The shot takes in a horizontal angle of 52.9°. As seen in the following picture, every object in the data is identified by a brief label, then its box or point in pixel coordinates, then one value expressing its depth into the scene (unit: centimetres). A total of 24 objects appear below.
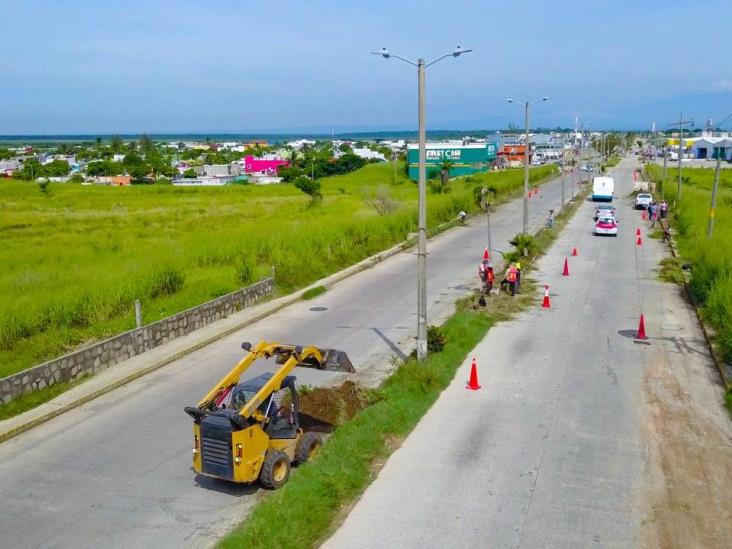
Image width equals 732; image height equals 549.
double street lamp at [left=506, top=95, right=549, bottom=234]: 3338
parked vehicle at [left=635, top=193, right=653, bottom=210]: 5502
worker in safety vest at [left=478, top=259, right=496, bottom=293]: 2336
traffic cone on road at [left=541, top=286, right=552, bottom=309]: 2252
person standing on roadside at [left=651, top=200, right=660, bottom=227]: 4544
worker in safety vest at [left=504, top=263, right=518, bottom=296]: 2411
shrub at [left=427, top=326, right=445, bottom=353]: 1673
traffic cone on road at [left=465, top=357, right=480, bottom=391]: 1461
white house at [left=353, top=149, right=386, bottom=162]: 18402
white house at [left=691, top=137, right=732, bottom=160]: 13760
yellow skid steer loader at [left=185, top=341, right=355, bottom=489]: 959
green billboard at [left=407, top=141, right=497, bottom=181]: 10838
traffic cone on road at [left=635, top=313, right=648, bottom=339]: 1853
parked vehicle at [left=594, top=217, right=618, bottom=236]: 4034
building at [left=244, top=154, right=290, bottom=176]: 14630
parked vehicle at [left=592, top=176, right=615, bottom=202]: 6038
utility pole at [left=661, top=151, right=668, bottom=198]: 5816
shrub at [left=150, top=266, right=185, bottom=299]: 2094
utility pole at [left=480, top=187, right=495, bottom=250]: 4269
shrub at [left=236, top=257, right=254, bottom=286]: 2343
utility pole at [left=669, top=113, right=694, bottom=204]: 4392
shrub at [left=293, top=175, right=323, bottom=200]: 6550
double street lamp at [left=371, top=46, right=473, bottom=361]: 1466
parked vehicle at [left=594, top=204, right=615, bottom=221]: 4147
